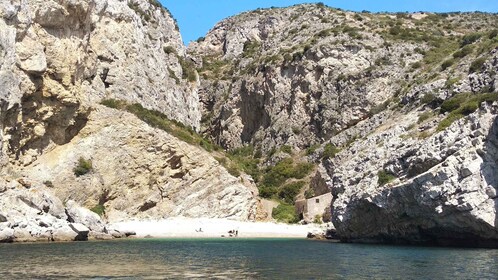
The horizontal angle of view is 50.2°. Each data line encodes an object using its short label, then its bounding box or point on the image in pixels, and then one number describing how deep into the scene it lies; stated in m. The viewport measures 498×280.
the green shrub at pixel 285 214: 62.03
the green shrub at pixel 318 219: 58.27
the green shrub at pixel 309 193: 67.06
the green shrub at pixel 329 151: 68.50
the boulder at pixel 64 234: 41.19
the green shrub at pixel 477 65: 48.87
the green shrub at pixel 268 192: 70.25
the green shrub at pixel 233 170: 64.62
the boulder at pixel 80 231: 42.38
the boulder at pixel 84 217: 46.56
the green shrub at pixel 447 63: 62.17
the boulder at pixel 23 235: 39.22
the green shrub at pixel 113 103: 61.69
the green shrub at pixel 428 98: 50.59
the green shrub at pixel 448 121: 37.81
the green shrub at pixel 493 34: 62.78
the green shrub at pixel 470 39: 71.81
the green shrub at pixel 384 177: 37.66
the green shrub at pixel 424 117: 45.55
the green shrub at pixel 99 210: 54.53
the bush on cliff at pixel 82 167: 54.38
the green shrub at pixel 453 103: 43.24
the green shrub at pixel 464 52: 61.47
